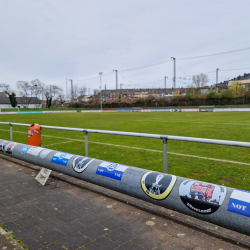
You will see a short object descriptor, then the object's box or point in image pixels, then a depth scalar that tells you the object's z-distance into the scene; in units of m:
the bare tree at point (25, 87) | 89.88
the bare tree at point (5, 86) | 92.38
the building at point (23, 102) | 99.82
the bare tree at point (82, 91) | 107.62
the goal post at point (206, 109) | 48.59
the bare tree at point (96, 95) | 99.90
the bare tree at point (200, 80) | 86.44
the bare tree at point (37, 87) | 92.75
